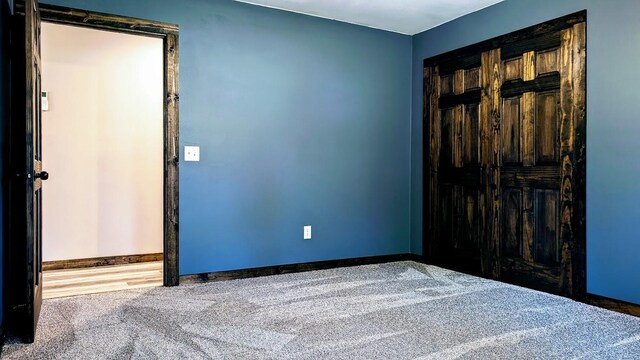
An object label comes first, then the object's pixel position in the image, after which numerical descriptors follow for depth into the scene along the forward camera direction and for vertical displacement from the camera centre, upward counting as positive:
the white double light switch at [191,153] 3.53 +0.18
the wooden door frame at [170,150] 3.46 +0.20
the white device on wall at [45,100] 4.10 +0.67
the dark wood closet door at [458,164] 3.93 +0.11
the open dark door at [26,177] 2.23 -0.01
